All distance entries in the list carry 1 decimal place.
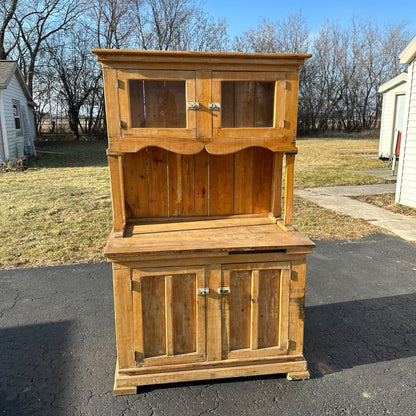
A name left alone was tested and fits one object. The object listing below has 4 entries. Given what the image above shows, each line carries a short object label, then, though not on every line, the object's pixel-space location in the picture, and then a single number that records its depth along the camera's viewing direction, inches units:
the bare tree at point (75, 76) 942.4
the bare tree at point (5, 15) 837.4
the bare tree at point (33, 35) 906.7
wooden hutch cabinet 85.7
